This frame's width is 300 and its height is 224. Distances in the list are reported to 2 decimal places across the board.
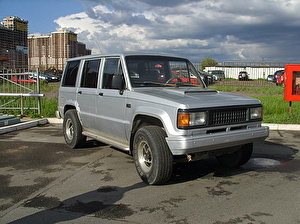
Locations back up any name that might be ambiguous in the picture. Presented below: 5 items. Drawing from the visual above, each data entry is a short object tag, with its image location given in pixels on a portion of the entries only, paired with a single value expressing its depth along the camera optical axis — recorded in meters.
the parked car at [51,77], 38.29
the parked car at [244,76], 39.80
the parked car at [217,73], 31.45
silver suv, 4.33
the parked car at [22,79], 12.09
